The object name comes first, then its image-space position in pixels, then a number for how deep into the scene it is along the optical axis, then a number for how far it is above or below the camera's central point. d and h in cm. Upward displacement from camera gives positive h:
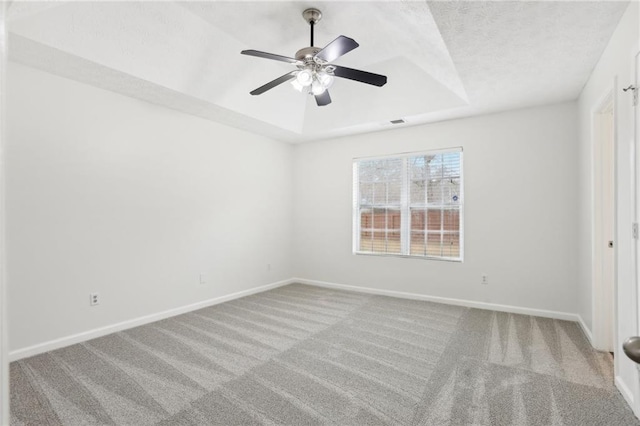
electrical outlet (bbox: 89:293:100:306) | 328 -87
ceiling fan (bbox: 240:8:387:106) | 245 +123
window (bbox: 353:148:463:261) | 455 +15
